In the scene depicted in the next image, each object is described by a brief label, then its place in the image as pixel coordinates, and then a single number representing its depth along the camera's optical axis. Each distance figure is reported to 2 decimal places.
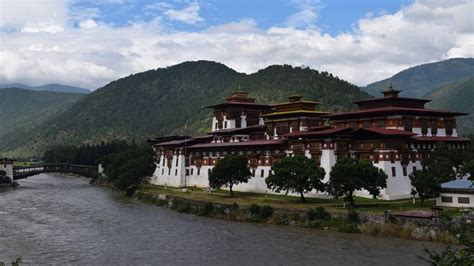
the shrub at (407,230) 54.03
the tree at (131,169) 108.62
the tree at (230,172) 83.00
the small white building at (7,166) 135.12
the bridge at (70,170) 142.25
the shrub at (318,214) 61.03
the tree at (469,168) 61.55
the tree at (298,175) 71.00
